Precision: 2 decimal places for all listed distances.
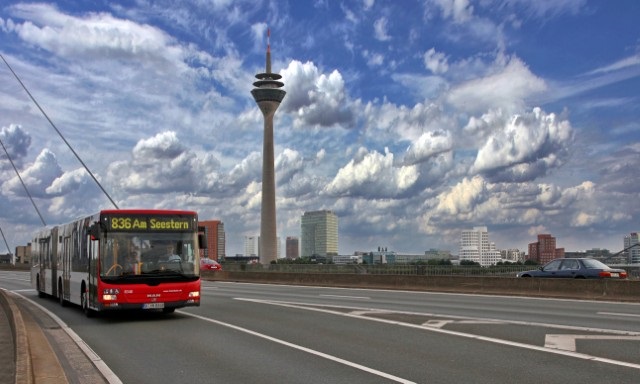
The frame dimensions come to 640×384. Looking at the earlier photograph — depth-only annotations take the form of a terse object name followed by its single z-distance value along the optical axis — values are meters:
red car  48.25
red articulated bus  15.15
